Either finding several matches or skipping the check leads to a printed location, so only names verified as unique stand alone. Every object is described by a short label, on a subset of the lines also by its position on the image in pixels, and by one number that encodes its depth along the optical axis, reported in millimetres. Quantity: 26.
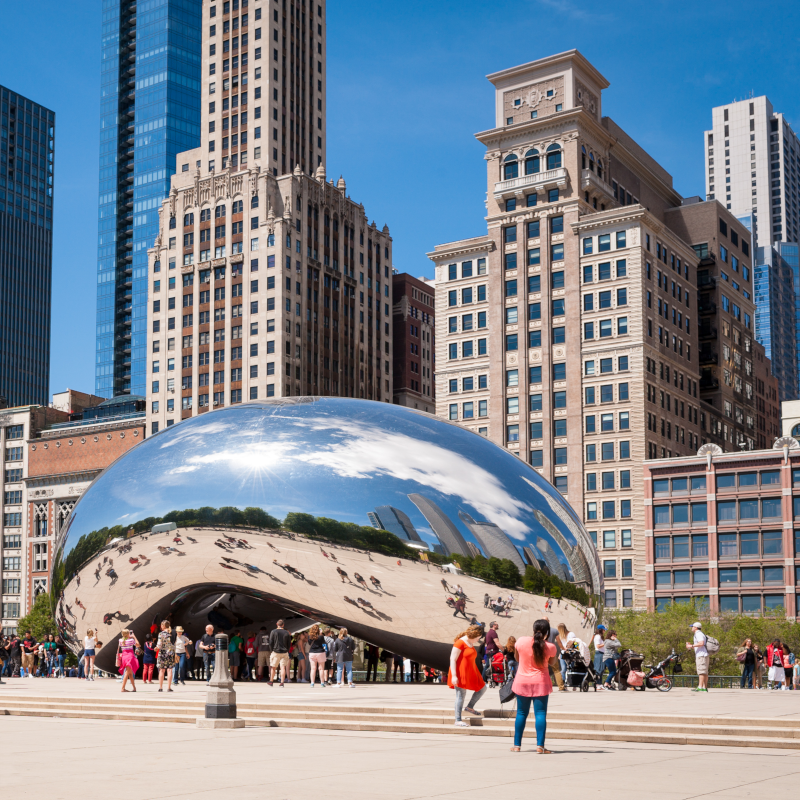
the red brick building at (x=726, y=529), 86625
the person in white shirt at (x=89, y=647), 26188
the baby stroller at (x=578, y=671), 25281
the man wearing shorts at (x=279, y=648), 25844
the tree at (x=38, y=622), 100175
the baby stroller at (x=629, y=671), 26797
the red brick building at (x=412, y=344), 144750
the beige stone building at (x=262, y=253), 120562
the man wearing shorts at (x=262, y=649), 27500
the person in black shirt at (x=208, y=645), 25688
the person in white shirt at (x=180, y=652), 25688
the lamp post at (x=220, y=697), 17344
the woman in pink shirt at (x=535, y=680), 13969
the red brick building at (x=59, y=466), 126250
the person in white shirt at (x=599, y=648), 27594
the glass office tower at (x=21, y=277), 189000
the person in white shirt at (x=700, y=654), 26750
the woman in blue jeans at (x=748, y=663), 33000
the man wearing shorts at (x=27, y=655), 41125
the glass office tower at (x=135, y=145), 177625
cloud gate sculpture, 22578
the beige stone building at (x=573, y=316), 98125
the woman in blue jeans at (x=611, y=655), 27656
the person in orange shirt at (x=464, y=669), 16719
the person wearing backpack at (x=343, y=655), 25719
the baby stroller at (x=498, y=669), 24156
